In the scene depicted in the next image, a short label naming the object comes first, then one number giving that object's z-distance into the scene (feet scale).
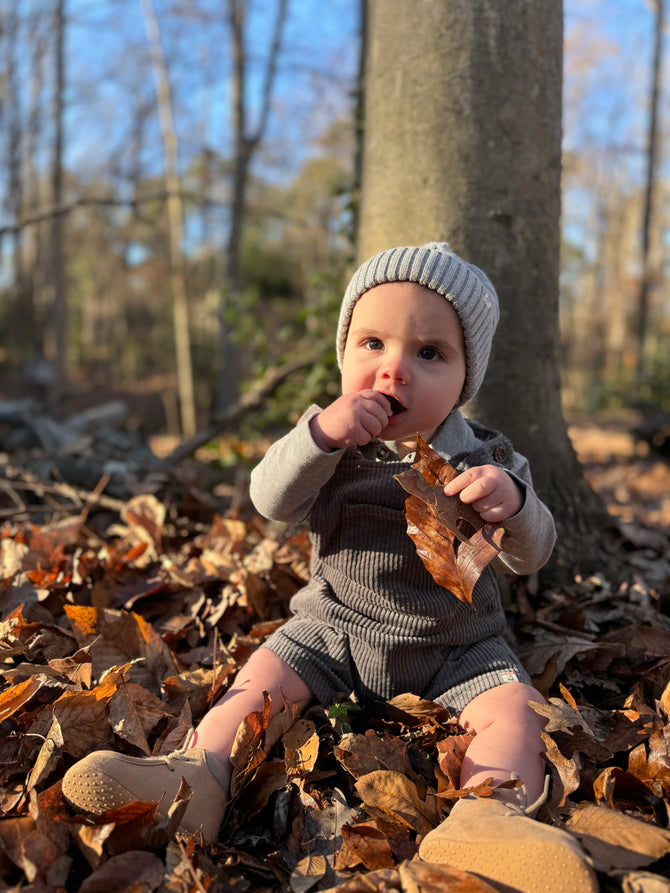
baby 1.82
